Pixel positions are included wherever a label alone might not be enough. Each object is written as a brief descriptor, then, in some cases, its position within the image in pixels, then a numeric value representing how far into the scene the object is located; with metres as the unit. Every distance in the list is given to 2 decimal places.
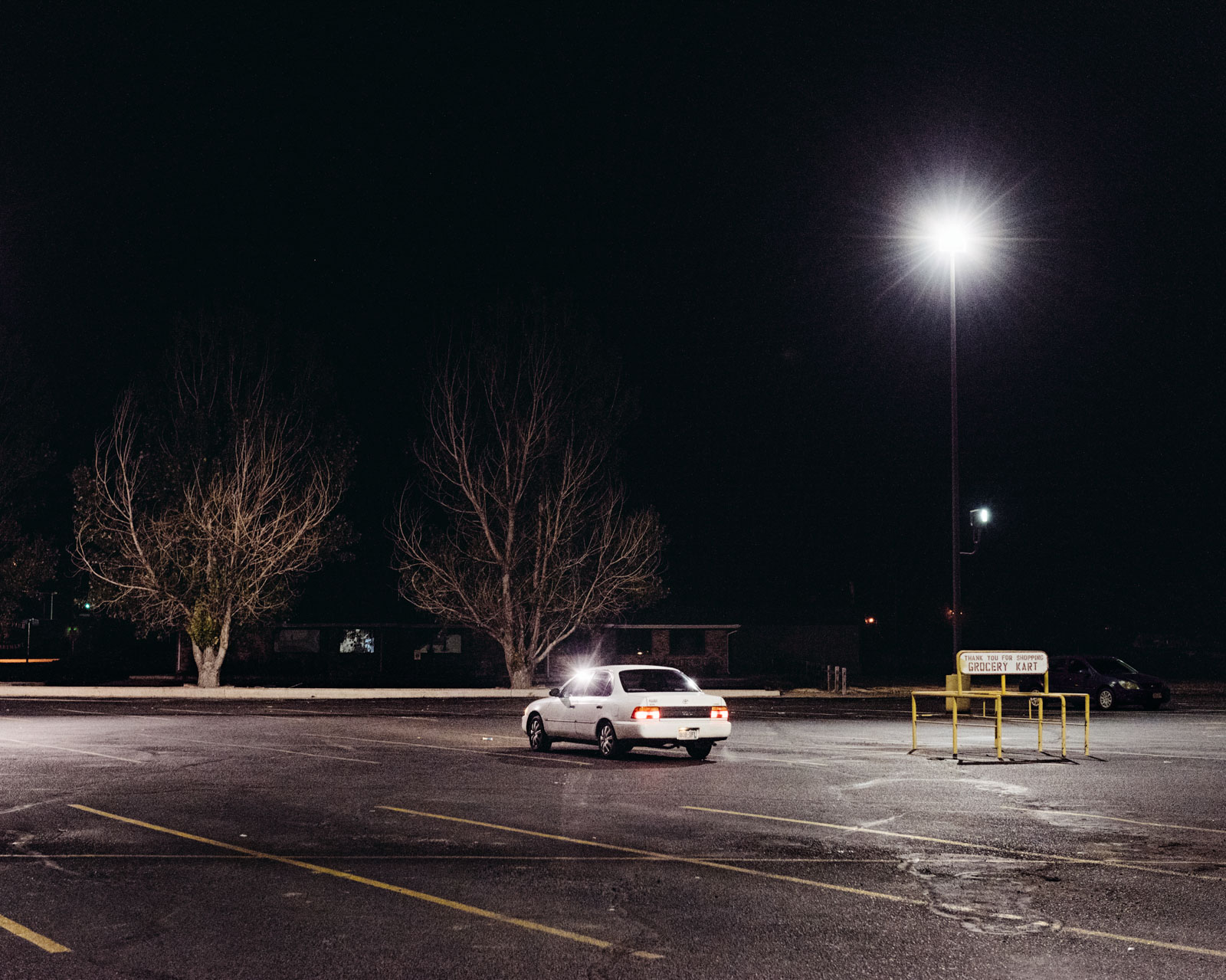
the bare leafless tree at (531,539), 41.66
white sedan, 17.63
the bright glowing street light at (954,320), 29.19
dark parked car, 32.06
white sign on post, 19.42
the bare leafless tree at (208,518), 40.84
